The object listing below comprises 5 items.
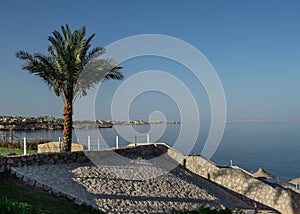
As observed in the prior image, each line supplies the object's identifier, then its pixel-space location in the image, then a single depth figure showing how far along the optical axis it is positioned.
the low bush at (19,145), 24.50
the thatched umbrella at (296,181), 21.38
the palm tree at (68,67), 19.14
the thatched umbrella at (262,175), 23.02
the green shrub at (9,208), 5.25
